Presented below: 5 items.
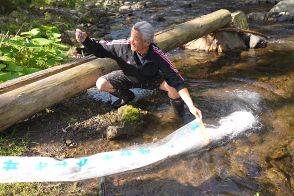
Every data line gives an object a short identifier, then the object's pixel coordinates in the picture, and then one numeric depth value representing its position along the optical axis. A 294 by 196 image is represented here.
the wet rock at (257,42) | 9.36
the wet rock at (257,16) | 12.70
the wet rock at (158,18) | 13.20
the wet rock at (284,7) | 12.93
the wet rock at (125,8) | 16.06
